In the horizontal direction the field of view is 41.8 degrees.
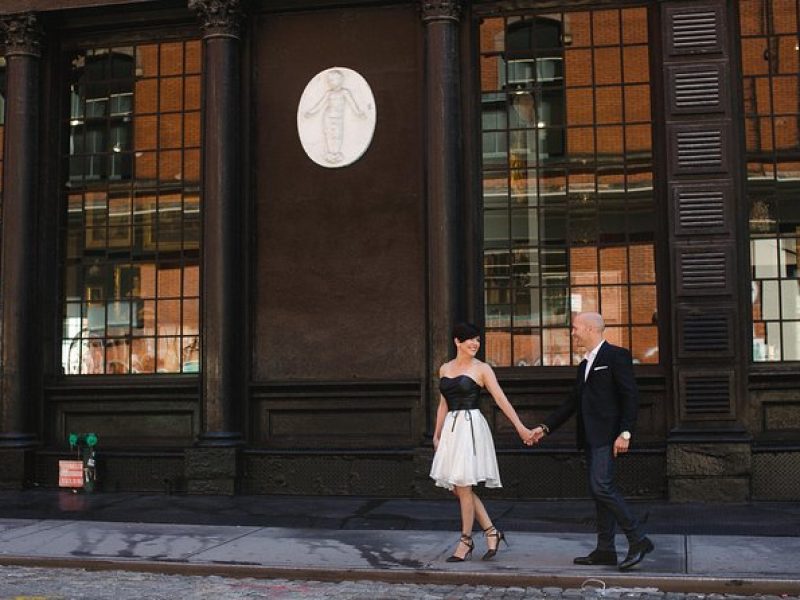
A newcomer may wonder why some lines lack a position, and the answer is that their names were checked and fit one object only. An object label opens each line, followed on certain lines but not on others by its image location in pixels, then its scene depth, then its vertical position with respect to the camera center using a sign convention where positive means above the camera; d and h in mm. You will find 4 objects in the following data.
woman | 8156 -560
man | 7781 -443
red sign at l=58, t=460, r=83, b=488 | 13125 -1307
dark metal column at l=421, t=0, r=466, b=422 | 12281 +2270
